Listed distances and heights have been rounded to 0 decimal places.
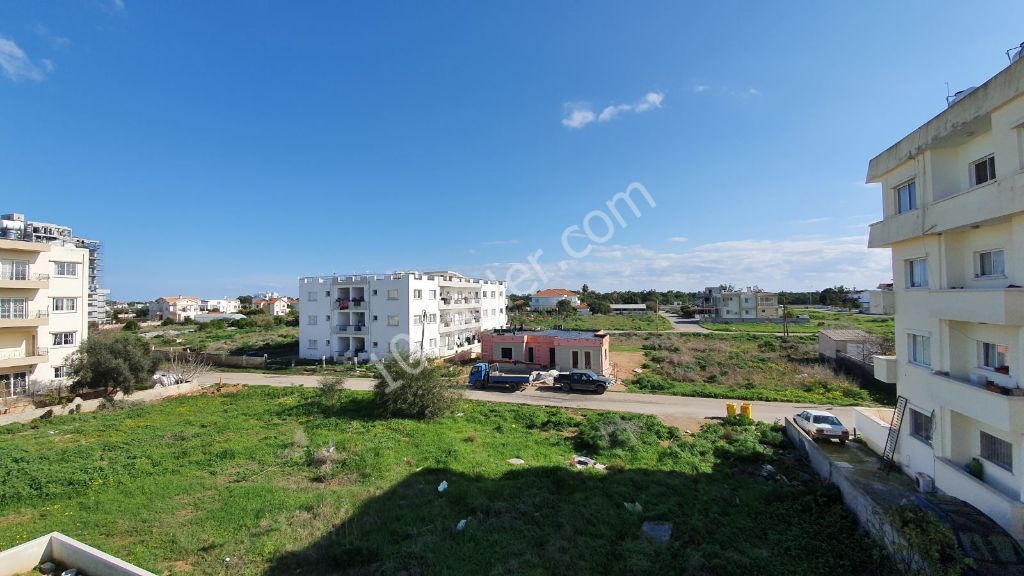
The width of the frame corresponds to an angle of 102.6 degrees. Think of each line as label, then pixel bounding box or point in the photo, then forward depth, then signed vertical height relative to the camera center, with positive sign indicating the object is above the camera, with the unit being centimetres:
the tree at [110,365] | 2330 -349
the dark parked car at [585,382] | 2573 -525
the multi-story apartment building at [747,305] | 8400 -156
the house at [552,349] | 3078 -386
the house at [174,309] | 9959 -126
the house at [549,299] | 11594 +26
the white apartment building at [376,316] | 3778 -135
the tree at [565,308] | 9595 -213
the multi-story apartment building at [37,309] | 2461 -25
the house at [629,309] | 11394 -287
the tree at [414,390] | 1984 -441
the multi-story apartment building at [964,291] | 890 +11
